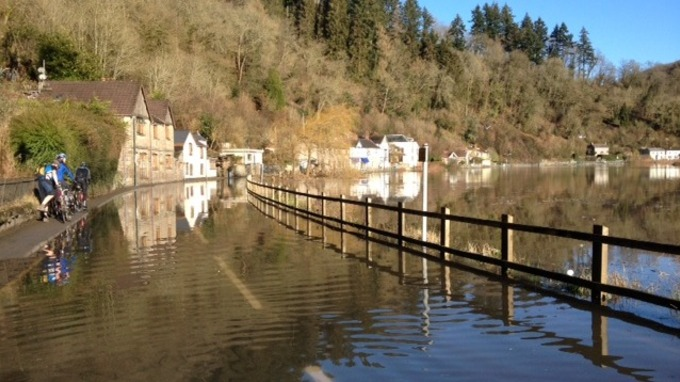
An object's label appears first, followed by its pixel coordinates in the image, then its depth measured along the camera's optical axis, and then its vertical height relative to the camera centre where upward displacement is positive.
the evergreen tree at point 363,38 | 122.06 +24.66
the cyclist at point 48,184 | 18.03 -0.55
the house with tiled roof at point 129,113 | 43.50 +3.80
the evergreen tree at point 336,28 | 119.75 +26.06
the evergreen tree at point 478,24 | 156.20 +34.49
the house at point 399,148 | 113.96 +2.63
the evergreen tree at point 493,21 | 156.88 +35.31
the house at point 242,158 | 72.62 +0.66
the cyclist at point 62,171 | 18.58 -0.18
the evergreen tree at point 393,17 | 134.75 +31.79
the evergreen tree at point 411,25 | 137.50 +30.84
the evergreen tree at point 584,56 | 166.25 +28.33
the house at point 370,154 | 102.00 +1.42
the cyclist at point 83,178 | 23.00 -0.50
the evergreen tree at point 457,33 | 150.25 +31.12
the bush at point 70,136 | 23.75 +1.29
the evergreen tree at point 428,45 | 139.62 +26.16
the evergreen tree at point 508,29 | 156.88 +33.21
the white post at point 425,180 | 13.71 -0.41
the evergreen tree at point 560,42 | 163.50 +31.12
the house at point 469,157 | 123.12 +0.88
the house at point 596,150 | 159.38 +2.61
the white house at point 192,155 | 62.05 +0.90
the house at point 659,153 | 153.25 +1.58
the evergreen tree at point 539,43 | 158.12 +29.95
